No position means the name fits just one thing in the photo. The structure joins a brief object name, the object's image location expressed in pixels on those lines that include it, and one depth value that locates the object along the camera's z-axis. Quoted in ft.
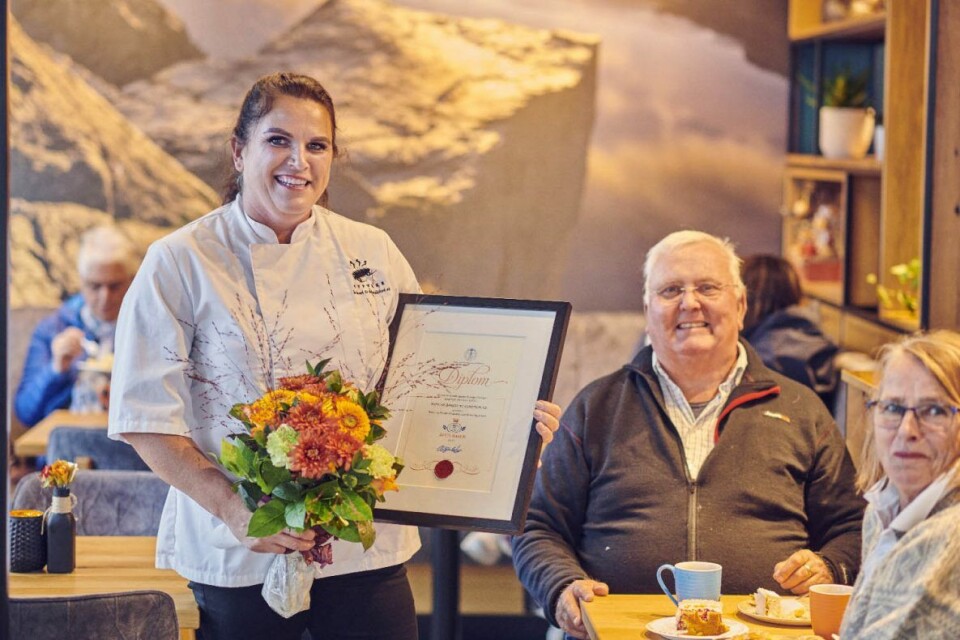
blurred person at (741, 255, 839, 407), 15.02
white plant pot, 16.72
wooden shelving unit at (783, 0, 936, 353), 14.76
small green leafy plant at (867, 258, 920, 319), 14.37
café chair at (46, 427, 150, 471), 12.49
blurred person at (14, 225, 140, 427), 16.60
